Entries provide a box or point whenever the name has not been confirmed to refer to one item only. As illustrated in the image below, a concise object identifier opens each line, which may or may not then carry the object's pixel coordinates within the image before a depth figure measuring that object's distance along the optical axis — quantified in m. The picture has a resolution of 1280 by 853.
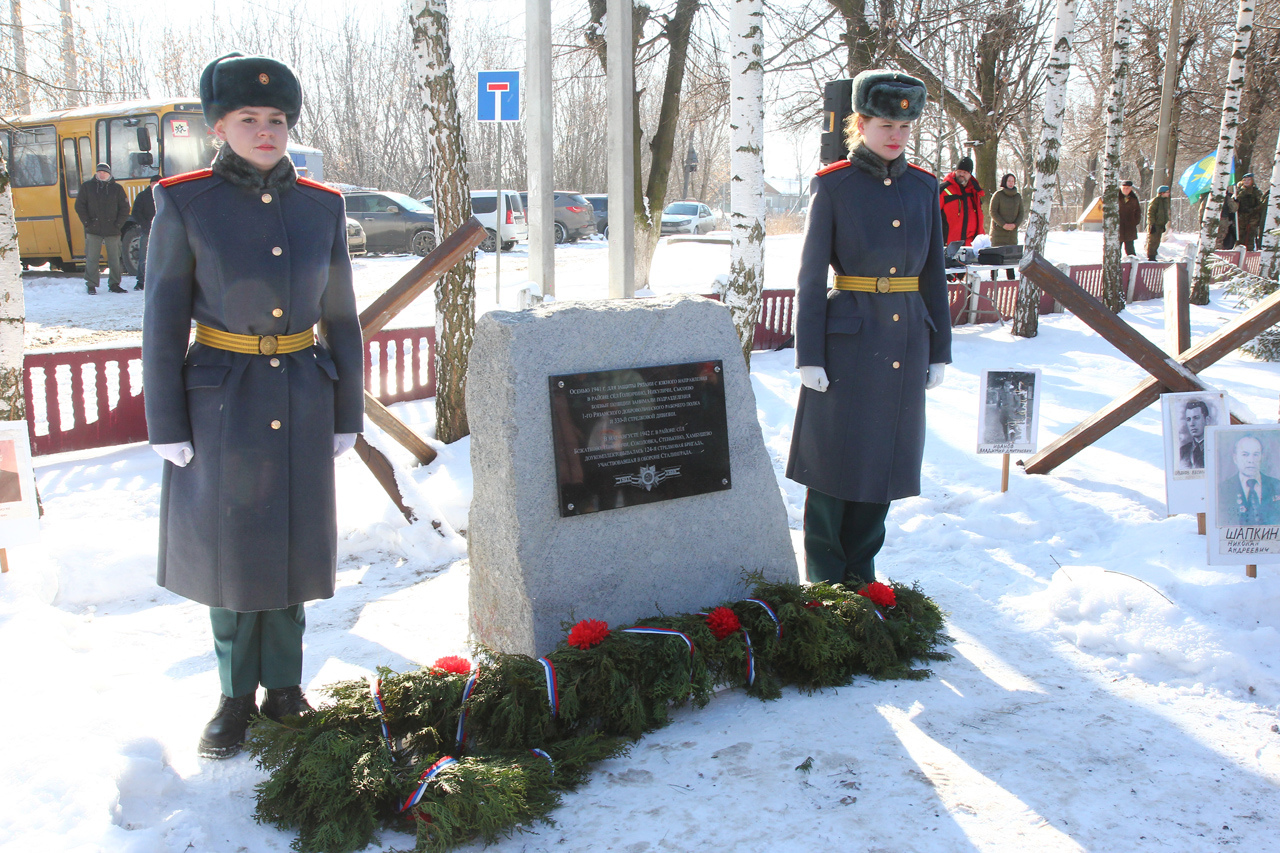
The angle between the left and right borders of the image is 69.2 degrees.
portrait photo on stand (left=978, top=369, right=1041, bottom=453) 4.80
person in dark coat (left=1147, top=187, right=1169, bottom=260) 18.19
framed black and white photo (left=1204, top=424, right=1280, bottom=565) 3.49
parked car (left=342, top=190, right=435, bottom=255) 20.41
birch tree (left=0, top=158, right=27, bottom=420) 4.41
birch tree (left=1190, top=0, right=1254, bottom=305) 11.51
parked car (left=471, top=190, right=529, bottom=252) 22.78
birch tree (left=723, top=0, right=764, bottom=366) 6.62
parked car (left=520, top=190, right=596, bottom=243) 25.03
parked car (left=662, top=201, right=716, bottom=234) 30.28
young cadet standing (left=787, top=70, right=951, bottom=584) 3.28
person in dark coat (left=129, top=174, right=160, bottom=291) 13.83
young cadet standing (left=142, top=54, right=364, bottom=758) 2.48
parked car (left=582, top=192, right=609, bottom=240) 28.20
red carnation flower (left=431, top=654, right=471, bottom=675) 2.75
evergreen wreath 2.28
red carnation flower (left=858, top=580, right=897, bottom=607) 3.28
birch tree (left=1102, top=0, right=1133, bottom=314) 10.65
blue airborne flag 22.53
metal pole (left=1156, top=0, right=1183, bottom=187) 19.94
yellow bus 15.31
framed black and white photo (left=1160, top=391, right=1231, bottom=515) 4.03
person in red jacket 11.36
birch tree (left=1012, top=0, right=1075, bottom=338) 9.24
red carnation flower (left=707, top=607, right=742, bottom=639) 3.02
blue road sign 8.55
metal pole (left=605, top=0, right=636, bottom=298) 7.19
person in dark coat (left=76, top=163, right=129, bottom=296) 13.00
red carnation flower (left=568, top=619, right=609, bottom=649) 2.81
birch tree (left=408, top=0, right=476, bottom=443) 5.77
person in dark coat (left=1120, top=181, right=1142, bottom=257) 16.88
